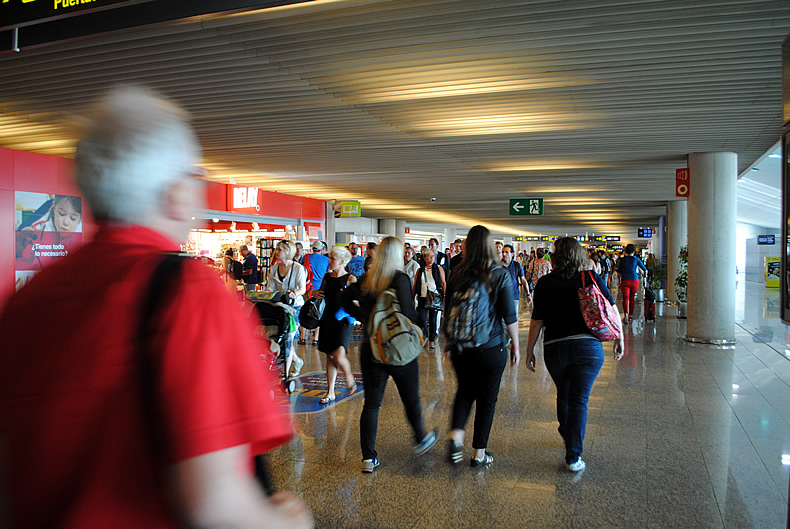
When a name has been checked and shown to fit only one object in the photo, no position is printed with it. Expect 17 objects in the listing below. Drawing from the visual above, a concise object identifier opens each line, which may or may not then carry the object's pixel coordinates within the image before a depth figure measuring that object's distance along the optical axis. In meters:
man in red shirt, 0.93
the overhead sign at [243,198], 16.22
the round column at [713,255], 10.82
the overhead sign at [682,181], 12.02
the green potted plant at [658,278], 20.92
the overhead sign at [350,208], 20.98
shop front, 16.28
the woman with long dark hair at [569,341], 4.33
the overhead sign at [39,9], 3.97
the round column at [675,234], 19.78
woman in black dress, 5.98
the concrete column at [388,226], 35.47
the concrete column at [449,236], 43.25
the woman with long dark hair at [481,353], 4.38
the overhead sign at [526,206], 20.33
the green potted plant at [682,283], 15.55
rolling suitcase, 15.16
